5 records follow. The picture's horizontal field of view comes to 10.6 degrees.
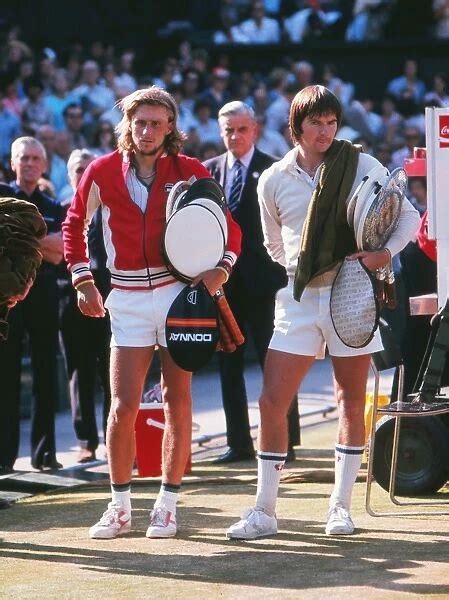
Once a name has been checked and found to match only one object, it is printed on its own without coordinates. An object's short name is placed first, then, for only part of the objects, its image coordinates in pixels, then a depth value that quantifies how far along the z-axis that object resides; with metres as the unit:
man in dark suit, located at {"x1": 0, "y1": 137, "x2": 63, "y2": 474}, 13.62
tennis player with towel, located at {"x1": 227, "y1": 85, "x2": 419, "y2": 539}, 10.00
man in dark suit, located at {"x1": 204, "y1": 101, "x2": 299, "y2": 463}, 14.17
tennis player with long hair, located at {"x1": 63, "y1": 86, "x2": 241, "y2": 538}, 10.31
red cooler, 13.13
